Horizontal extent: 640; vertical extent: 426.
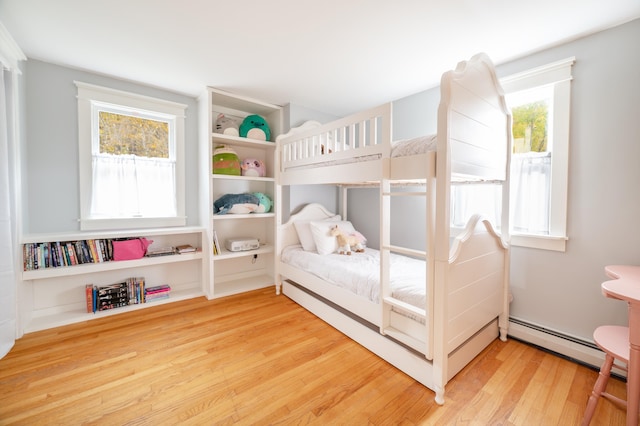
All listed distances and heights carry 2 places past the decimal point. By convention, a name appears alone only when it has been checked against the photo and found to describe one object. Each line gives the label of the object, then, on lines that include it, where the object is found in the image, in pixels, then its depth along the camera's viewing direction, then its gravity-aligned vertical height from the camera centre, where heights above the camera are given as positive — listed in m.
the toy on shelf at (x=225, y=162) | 2.98 +0.51
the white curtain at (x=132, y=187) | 2.59 +0.21
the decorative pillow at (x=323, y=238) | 2.80 -0.35
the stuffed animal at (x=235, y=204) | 2.98 +0.03
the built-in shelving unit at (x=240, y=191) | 2.87 +0.19
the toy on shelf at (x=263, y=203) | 3.19 +0.04
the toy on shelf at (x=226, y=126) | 3.03 +0.96
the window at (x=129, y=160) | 2.51 +0.49
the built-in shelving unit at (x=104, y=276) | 2.26 -0.72
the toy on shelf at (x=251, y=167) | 3.19 +0.49
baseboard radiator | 1.77 -1.02
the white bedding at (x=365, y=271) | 1.79 -0.55
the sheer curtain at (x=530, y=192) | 2.05 +0.12
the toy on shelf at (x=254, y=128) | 3.16 +0.97
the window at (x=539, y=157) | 1.92 +0.40
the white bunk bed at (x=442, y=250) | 1.46 -0.28
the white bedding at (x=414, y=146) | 1.56 +0.39
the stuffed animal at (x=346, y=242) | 2.81 -0.40
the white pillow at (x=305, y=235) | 3.00 -0.34
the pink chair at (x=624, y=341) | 1.11 -0.70
